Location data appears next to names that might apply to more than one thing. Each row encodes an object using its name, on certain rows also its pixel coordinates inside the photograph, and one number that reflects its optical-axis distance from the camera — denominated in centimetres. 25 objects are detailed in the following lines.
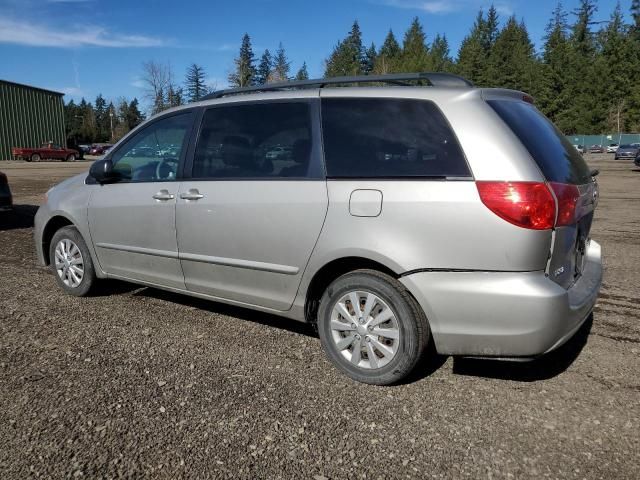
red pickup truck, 4497
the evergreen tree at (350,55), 9161
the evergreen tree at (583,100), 8088
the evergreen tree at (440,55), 10264
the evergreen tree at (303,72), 10995
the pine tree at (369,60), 10662
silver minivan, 292
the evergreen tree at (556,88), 7838
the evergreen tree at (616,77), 7931
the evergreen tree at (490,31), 10675
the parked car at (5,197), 942
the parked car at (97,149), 6475
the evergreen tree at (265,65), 9744
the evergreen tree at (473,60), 9138
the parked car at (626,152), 4591
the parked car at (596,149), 7081
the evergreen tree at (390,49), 11344
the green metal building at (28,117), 4719
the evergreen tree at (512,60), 8744
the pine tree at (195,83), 7812
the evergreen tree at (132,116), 9975
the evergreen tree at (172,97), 5889
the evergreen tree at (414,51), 9826
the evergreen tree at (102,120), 10312
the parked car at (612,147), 6838
